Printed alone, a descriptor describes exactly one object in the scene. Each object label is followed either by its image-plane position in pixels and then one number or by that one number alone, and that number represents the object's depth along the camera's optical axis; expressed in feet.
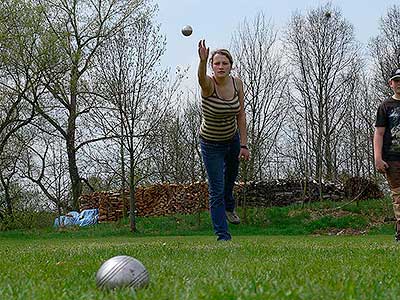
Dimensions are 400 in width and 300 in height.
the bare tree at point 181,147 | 94.79
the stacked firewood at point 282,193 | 90.38
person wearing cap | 22.75
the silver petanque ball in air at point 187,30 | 37.60
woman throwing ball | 21.70
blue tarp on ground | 93.55
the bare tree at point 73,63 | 95.70
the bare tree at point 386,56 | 89.06
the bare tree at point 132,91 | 76.33
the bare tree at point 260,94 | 83.35
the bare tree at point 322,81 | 96.48
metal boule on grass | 8.59
